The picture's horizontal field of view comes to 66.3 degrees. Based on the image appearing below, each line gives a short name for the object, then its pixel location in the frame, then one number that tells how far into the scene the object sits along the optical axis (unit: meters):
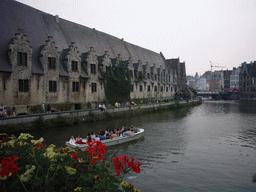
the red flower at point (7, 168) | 3.50
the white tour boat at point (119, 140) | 14.26
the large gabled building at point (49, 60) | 22.58
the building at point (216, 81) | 147.00
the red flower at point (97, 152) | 4.56
